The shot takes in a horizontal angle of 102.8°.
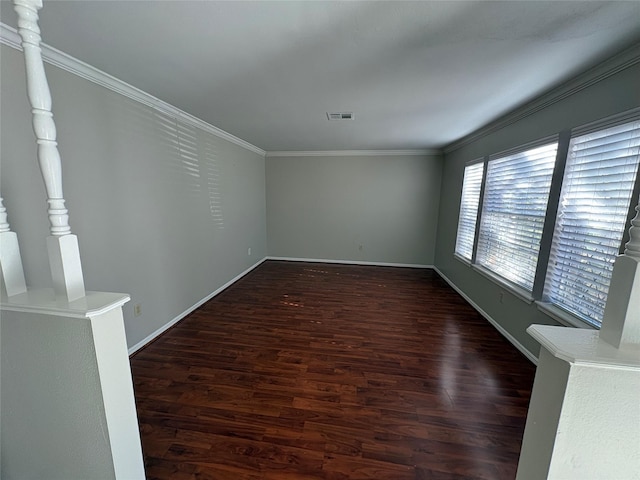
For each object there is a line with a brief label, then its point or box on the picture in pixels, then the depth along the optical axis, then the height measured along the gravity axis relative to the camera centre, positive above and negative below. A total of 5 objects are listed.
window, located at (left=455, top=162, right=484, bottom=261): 3.55 -0.08
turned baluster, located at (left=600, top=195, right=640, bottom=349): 0.72 -0.27
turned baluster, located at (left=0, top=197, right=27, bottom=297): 1.03 -0.27
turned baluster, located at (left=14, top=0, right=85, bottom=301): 0.86 +0.12
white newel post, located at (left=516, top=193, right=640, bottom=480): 0.73 -0.54
